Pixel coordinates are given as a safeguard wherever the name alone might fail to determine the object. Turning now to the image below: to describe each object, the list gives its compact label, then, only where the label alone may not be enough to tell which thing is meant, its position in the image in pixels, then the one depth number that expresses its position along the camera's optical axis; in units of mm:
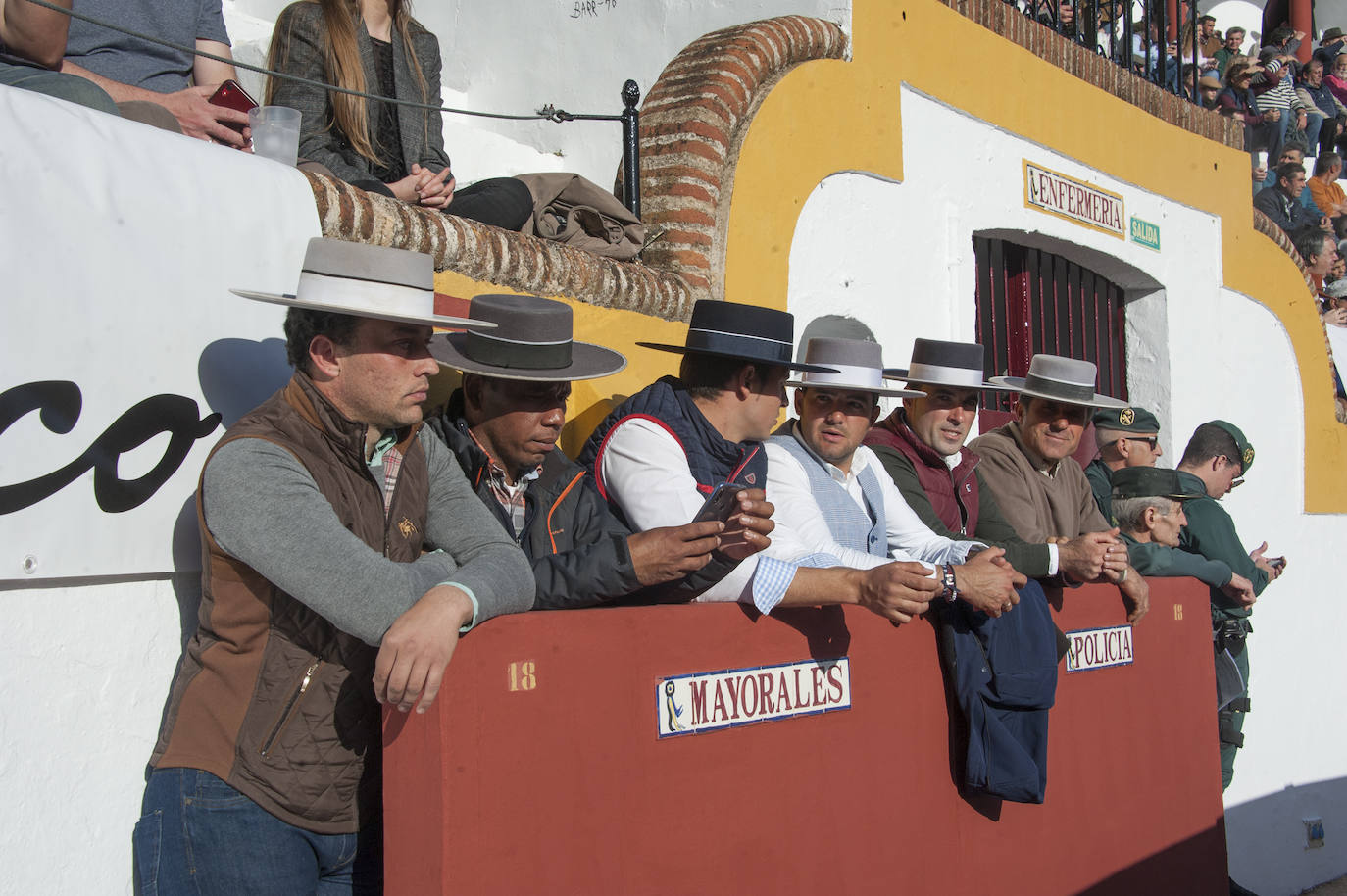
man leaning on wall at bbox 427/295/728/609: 3000
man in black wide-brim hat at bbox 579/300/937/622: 3064
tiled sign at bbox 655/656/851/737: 2809
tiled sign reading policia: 4176
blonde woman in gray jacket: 3965
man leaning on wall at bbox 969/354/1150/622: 4676
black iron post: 4816
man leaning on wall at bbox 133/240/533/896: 2170
